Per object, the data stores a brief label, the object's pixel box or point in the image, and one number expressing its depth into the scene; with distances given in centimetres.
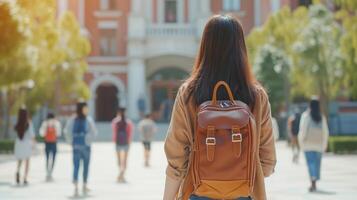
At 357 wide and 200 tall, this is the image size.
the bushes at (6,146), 2622
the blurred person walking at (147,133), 2019
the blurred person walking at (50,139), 1692
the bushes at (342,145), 2448
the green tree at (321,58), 2947
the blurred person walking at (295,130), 2136
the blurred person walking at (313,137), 1273
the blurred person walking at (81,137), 1307
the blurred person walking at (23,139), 1550
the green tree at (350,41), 2273
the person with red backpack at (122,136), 1603
